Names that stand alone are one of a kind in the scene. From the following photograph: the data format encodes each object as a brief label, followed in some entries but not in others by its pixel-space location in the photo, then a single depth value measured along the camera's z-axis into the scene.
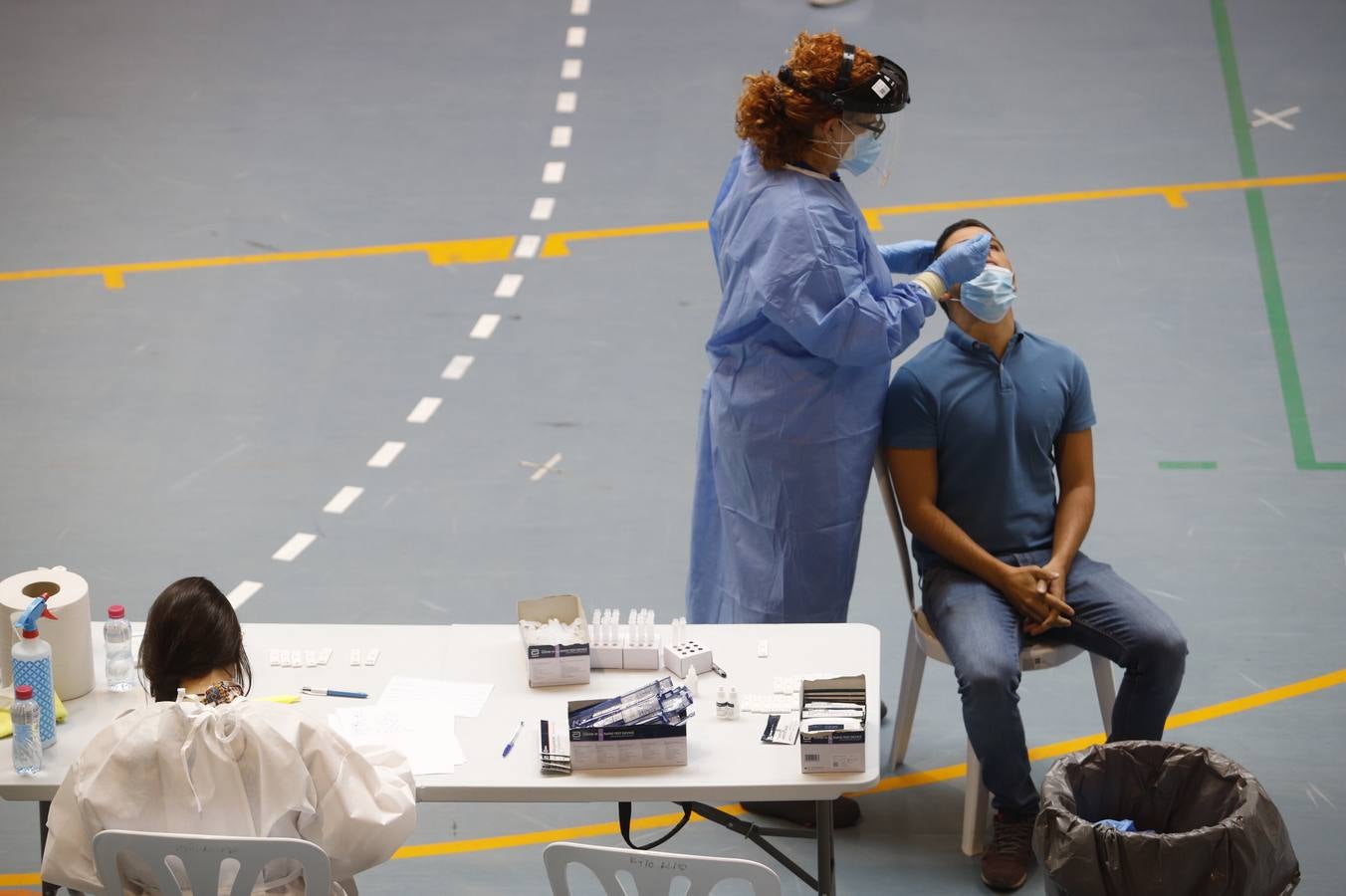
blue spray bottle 6.93
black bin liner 6.68
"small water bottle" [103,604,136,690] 7.50
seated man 8.38
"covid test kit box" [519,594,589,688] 7.59
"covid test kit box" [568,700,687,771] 6.89
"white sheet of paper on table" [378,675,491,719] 7.46
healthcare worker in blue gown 8.34
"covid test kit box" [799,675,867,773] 6.80
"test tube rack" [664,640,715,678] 7.66
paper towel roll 7.30
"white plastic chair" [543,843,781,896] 5.76
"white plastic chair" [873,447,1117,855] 8.59
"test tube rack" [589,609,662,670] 7.77
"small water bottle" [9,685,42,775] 6.72
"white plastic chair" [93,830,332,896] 5.89
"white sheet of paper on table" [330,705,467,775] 7.04
